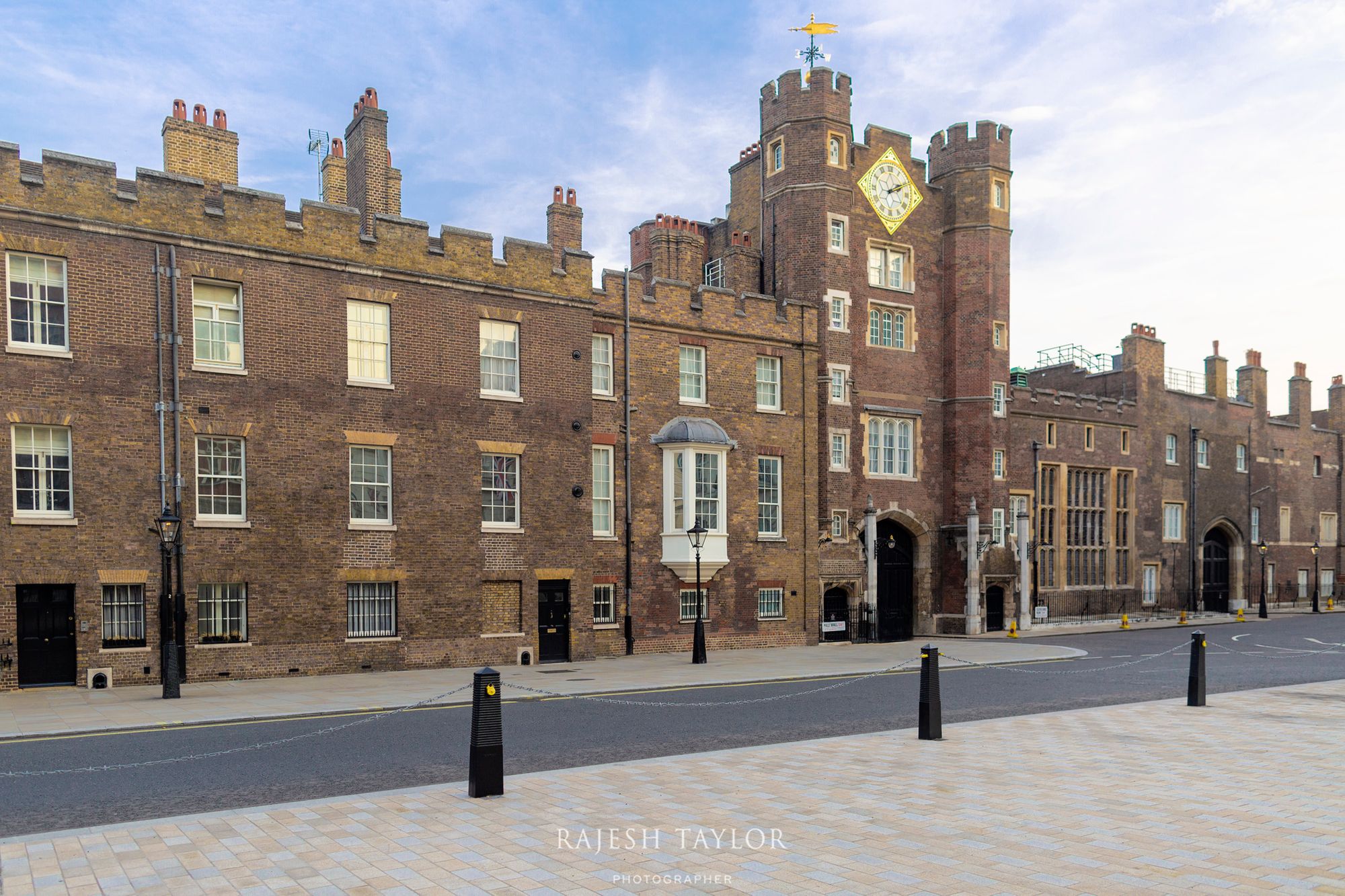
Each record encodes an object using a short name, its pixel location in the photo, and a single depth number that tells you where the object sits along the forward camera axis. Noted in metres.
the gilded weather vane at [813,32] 34.84
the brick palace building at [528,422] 20.31
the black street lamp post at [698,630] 25.47
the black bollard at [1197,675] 16.50
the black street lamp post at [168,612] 18.41
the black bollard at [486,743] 9.66
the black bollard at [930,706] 13.10
